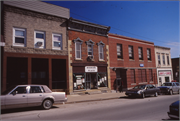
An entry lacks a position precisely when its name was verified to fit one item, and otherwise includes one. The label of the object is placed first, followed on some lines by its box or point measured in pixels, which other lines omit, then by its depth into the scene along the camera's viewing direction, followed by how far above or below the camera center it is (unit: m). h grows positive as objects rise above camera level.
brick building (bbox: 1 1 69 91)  14.02 +3.11
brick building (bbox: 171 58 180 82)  45.84 +2.55
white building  30.06 +1.65
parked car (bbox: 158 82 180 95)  18.78 -2.04
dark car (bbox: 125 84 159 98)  15.06 -1.95
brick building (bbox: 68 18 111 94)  17.88 +2.23
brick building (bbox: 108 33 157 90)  22.56 +1.94
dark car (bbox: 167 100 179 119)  5.75 -1.53
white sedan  8.63 -1.44
